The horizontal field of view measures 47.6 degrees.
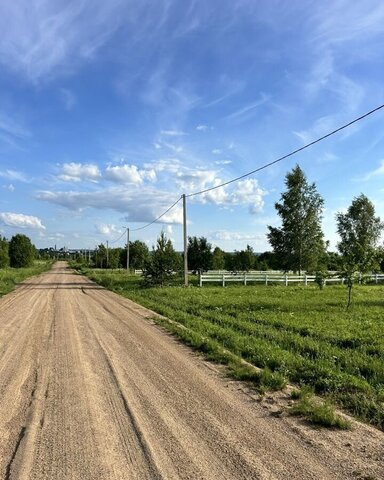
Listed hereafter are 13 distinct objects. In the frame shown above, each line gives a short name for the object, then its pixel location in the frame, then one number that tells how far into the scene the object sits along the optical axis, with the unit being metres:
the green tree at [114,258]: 84.38
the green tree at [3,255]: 83.62
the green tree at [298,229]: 39.91
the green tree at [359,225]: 50.05
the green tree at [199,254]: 43.94
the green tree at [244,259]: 55.89
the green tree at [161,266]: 30.55
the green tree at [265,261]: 42.00
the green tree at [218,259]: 53.86
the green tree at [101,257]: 89.62
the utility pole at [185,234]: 29.92
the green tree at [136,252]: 69.56
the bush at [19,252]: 100.75
